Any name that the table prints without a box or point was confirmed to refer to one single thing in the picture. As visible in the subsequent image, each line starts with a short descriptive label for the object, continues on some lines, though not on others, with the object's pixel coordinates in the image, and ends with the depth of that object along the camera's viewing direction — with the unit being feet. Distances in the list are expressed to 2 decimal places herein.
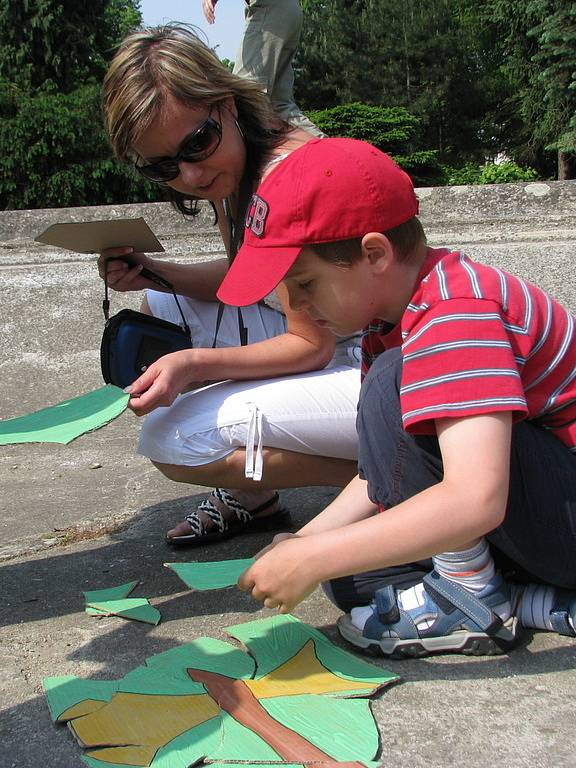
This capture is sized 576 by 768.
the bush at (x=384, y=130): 51.08
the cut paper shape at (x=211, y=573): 5.95
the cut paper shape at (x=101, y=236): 7.04
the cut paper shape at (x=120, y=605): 5.94
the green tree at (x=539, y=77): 42.65
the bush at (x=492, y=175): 42.70
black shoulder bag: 7.11
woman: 6.70
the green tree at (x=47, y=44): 53.42
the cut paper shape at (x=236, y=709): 4.22
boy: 4.30
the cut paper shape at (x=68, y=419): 5.82
